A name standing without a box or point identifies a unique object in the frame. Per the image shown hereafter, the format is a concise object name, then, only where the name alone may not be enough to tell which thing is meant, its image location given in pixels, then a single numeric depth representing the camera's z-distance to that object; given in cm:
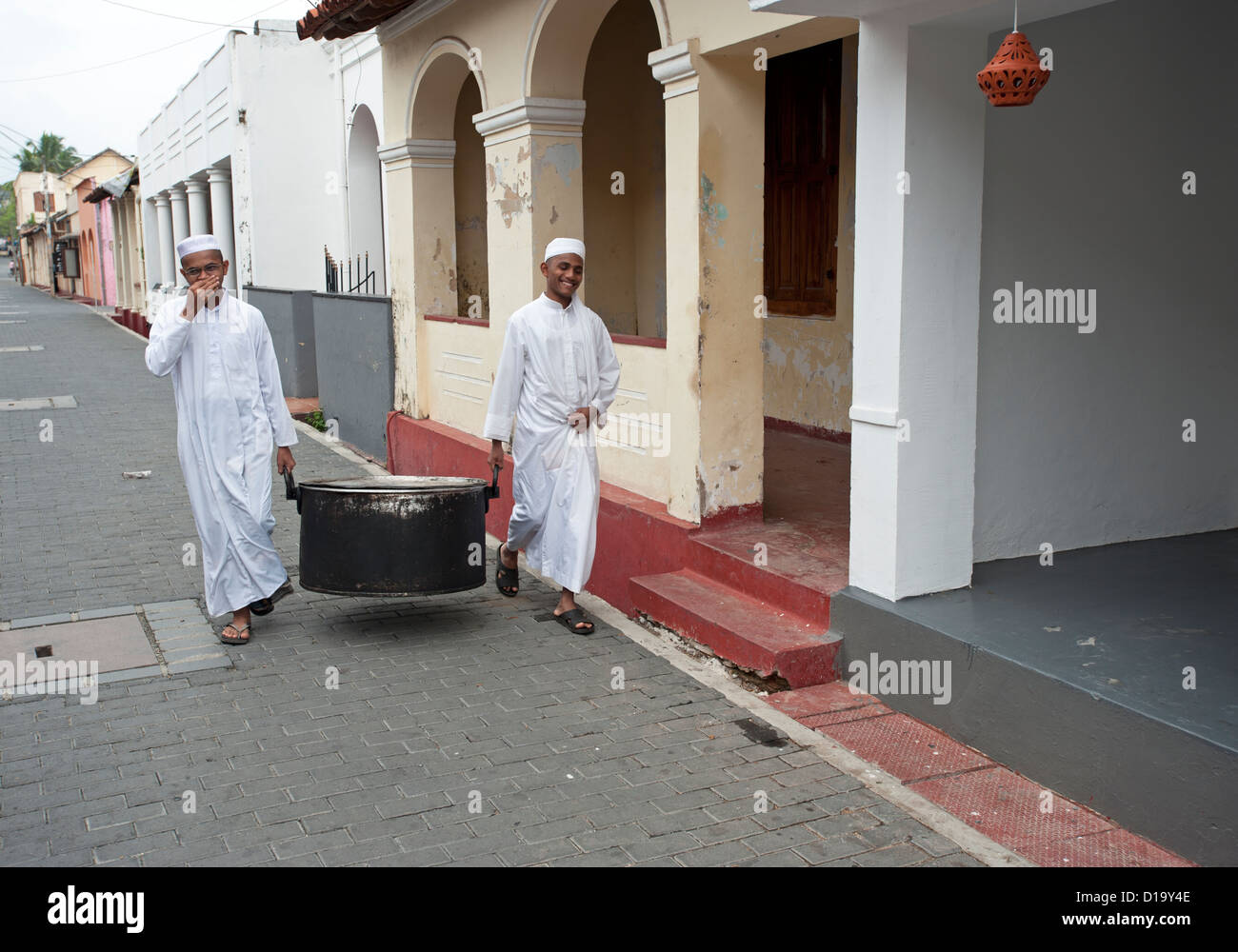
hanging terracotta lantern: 371
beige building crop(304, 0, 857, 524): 596
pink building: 4375
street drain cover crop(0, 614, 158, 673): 556
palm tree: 10706
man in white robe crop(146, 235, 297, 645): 577
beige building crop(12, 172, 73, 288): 7002
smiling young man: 601
